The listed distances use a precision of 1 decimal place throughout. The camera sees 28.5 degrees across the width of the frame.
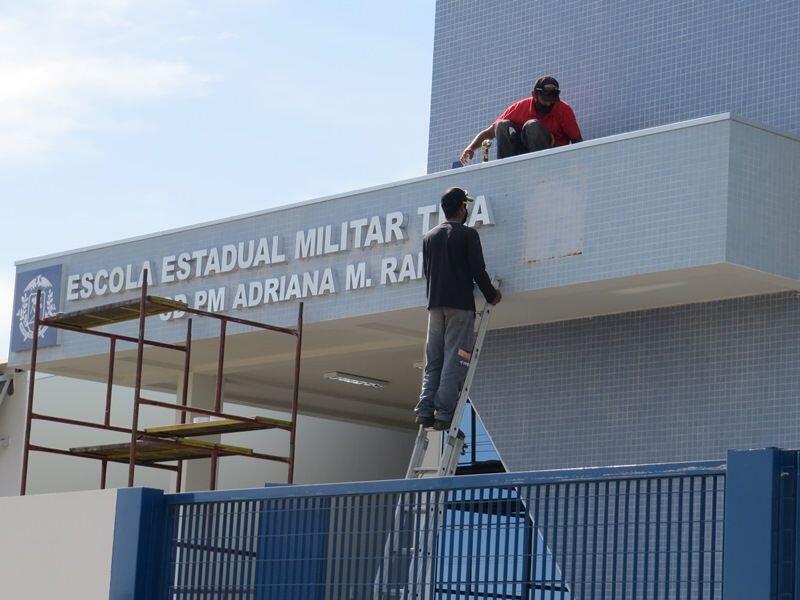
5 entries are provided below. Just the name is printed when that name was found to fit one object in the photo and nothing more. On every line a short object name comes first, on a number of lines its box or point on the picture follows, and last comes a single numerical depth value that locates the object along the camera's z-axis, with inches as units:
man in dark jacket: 470.9
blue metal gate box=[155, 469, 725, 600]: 293.4
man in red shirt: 507.2
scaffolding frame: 499.8
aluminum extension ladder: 330.3
